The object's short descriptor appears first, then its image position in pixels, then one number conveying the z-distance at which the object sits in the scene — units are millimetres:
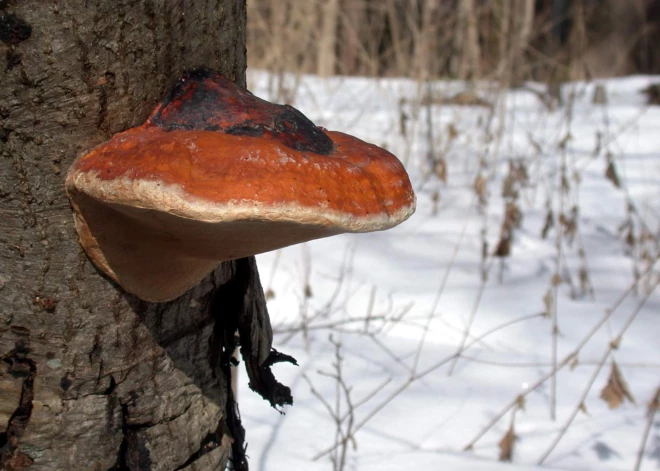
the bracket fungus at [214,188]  401
